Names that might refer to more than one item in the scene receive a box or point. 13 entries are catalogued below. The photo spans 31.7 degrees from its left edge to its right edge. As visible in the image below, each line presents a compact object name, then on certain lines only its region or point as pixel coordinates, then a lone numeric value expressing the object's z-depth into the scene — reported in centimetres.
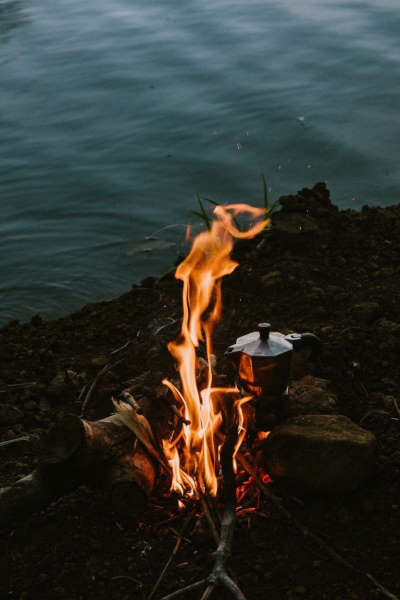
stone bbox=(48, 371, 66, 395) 376
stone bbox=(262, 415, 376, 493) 280
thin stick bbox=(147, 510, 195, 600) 245
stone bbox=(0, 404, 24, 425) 354
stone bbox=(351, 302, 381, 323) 409
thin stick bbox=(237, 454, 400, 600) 243
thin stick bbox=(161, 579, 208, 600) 239
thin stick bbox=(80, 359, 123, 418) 355
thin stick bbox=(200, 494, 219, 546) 264
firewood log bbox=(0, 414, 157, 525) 269
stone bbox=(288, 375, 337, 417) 324
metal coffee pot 306
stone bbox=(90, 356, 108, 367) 402
